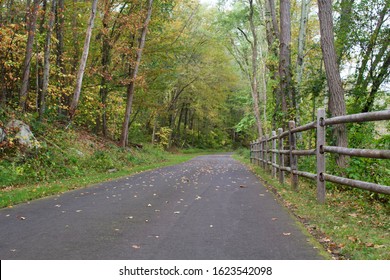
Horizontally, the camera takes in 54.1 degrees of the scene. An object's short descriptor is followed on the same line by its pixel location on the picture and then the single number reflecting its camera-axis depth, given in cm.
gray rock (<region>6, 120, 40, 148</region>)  1197
